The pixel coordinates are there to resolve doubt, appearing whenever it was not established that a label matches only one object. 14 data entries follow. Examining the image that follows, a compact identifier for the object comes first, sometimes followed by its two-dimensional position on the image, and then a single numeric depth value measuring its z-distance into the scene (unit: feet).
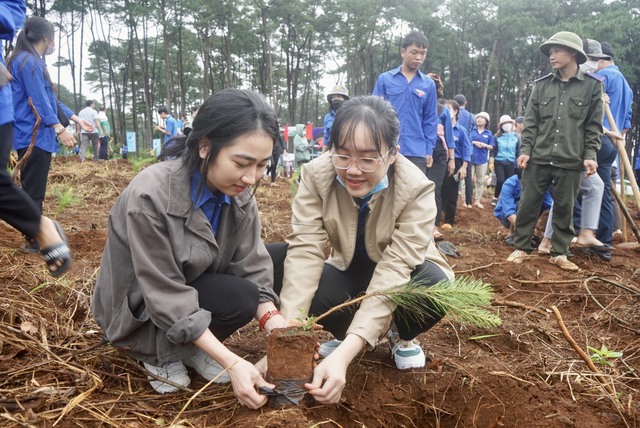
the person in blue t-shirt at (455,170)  19.58
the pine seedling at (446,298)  5.01
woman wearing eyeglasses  5.54
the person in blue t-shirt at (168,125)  37.42
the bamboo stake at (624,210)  11.79
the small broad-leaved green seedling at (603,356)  6.20
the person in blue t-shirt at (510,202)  16.25
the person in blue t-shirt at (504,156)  26.13
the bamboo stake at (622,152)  13.32
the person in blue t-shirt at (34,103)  10.54
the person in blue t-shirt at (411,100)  14.40
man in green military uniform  12.23
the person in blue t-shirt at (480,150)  27.48
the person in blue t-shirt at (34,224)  5.49
